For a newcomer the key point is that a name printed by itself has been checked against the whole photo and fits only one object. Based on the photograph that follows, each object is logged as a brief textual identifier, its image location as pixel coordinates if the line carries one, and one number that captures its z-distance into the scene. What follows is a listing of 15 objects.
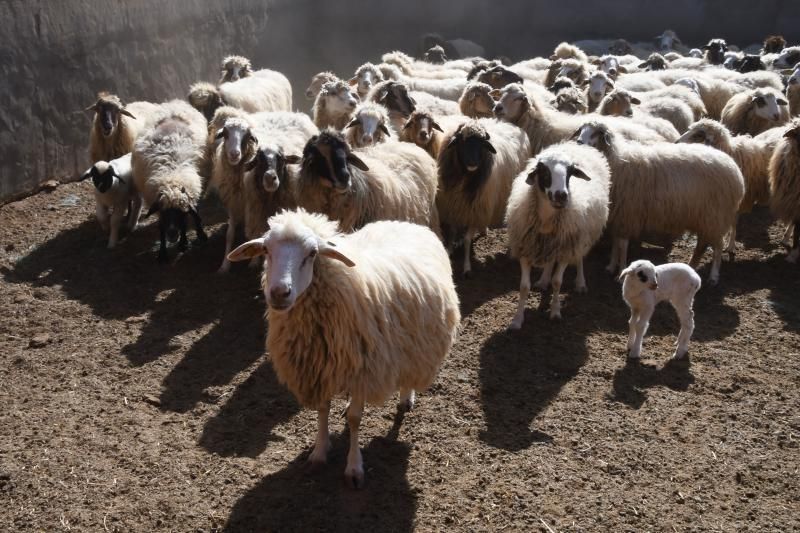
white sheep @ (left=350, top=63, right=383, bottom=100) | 11.02
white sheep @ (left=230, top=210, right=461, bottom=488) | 3.95
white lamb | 5.95
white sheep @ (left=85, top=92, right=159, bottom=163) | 8.91
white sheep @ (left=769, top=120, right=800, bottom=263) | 8.45
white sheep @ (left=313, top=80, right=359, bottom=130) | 9.38
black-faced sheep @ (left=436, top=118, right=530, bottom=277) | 7.66
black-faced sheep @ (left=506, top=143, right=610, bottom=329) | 6.40
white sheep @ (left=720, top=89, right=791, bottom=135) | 10.48
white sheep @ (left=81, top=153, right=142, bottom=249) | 8.00
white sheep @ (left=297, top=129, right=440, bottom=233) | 6.38
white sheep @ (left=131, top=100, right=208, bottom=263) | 7.64
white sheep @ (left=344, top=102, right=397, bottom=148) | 7.77
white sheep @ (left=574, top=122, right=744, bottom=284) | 7.69
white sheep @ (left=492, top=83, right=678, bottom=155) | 9.03
